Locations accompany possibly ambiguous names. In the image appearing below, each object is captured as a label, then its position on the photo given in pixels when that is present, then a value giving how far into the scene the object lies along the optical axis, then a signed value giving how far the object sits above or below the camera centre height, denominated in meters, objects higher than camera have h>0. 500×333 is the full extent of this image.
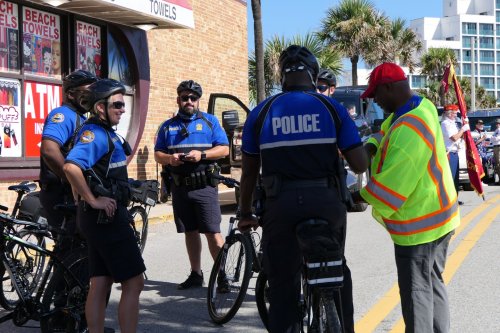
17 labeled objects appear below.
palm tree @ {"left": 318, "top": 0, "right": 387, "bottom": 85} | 41.03 +5.20
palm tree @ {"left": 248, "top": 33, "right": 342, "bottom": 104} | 35.97 +3.25
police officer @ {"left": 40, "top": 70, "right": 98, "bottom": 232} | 6.43 +0.10
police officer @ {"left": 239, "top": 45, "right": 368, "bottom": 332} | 4.54 -0.15
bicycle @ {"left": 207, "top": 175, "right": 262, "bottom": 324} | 6.79 -1.07
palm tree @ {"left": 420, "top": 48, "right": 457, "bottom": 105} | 65.69 +5.52
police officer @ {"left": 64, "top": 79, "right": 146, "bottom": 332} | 5.25 -0.40
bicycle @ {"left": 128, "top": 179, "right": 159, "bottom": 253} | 5.96 -0.36
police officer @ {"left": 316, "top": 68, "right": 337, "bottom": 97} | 7.61 +0.48
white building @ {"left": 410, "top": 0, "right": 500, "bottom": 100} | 147.38 +17.39
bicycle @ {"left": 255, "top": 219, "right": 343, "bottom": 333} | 4.40 -0.69
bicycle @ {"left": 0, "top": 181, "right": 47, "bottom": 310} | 6.77 -0.83
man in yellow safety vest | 4.70 -0.30
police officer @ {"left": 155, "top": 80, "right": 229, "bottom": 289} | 8.00 -0.25
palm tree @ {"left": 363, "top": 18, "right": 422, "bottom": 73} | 41.78 +4.59
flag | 7.80 -0.16
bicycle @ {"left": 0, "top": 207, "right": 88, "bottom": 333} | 5.80 -1.05
